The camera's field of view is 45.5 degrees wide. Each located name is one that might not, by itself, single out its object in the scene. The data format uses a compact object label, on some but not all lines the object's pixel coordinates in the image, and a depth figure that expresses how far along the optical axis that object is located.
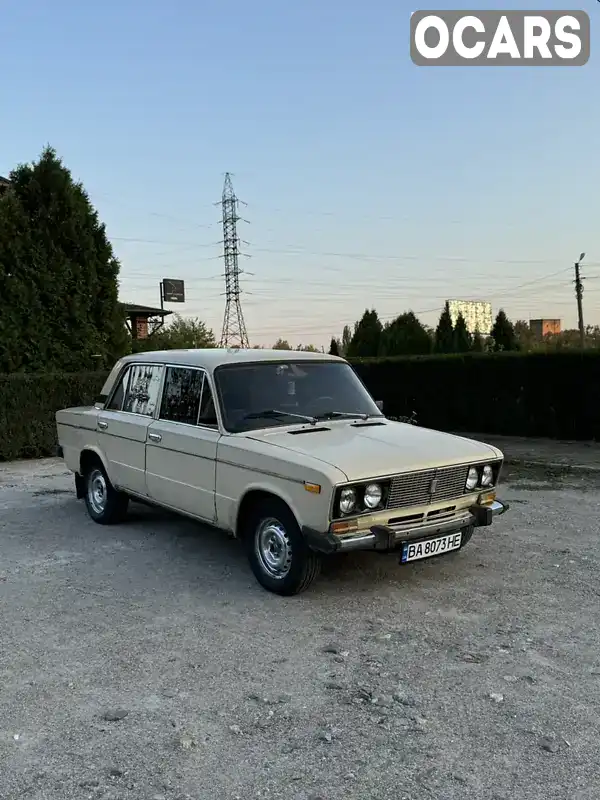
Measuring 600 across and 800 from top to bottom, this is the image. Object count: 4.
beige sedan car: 4.96
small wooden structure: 36.68
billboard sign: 51.66
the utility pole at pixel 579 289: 48.71
